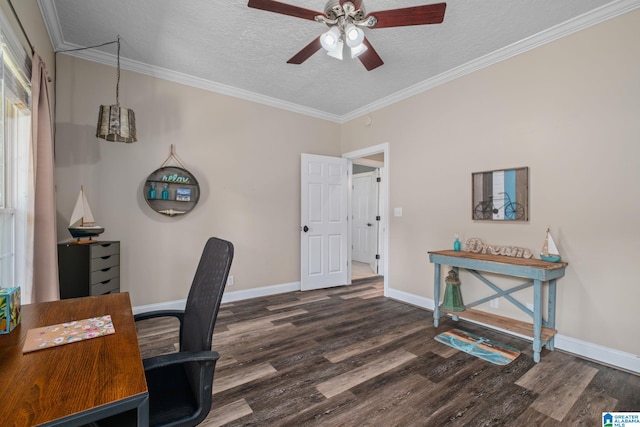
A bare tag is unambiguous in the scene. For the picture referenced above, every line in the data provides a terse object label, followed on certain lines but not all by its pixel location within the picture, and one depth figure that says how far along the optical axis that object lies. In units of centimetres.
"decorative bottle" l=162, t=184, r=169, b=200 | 336
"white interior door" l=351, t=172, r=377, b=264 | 666
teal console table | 237
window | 186
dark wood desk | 65
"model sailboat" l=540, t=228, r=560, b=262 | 250
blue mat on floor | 243
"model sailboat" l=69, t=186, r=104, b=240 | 267
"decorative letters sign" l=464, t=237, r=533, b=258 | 274
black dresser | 259
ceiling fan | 184
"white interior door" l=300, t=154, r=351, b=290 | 447
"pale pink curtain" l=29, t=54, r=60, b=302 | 206
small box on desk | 107
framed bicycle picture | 278
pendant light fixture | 258
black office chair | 104
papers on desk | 98
